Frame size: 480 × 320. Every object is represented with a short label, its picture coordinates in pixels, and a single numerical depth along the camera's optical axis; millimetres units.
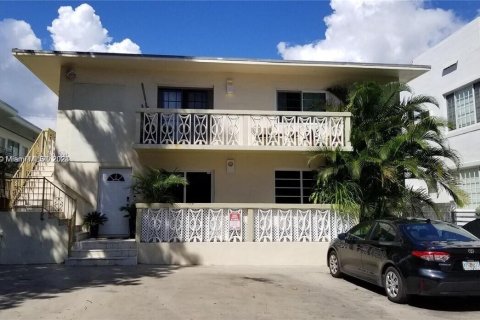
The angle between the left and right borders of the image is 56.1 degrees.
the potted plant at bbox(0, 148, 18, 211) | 13047
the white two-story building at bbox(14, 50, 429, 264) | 12719
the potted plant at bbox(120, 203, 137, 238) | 13812
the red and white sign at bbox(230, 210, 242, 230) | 12727
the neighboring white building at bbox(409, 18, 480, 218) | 15844
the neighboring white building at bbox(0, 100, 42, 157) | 22894
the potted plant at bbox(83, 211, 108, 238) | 13836
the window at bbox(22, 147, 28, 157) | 26781
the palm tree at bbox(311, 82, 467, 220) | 12906
